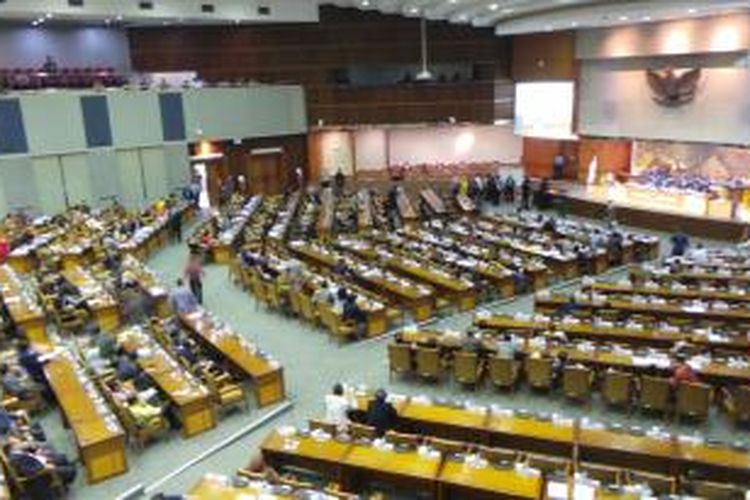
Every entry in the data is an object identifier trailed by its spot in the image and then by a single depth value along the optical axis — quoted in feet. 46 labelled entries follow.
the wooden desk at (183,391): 37.35
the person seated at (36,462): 31.27
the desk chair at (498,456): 29.14
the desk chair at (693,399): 35.42
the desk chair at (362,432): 31.78
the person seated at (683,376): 35.88
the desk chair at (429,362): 41.91
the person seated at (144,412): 36.04
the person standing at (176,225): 83.61
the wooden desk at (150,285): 54.75
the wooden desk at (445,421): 32.83
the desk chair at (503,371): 40.03
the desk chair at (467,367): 40.82
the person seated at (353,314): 49.08
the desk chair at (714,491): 26.14
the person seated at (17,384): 39.86
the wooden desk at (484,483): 27.07
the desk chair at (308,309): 52.52
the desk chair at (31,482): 31.04
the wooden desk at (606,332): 41.11
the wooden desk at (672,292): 49.47
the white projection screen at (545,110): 100.78
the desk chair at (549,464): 28.47
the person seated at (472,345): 41.47
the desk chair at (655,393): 36.32
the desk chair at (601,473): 27.43
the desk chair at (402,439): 30.69
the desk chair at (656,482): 26.78
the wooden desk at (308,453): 30.40
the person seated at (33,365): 41.24
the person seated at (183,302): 50.98
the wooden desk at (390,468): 28.84
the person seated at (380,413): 32.83
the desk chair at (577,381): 38.11
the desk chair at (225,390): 39.19
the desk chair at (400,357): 42.47
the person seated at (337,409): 33.94
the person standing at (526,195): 95.50
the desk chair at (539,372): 39.29
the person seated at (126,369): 39.81
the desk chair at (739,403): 35.09
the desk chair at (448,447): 30.06
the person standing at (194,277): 57.67
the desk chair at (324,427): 32.30
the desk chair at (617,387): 37.27
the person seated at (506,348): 40.30
